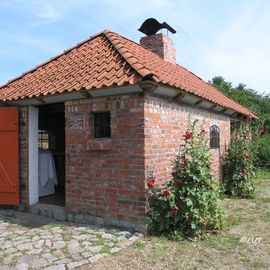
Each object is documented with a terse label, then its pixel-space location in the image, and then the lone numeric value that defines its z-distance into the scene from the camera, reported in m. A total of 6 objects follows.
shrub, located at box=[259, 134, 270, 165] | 17.84
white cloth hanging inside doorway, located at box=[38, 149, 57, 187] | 8.81
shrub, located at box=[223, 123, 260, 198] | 9.97
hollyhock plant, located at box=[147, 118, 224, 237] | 5.89
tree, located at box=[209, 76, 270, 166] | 24.64
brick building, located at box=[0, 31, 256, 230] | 6.16
